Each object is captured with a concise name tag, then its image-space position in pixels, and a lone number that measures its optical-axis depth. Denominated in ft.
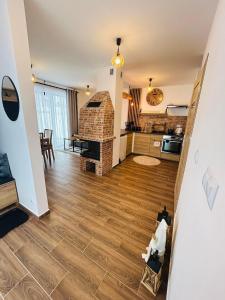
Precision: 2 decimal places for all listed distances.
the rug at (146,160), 14.49
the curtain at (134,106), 17.83
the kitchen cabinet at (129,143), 16.24
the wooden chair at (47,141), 13.35
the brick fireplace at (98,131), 10.75
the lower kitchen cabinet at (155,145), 15.92
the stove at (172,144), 14.66
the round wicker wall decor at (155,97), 16.71
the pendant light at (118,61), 6.40
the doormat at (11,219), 5.98
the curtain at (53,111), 16.52
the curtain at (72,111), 19.75
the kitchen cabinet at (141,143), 16.60
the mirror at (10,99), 5.23
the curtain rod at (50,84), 15.68
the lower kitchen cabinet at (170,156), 15.26
